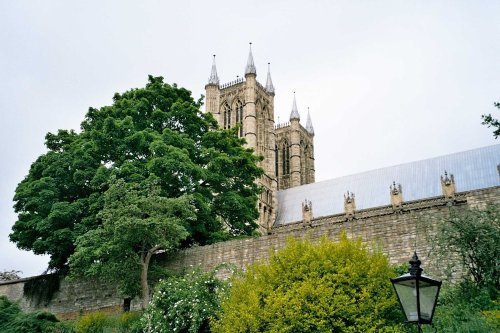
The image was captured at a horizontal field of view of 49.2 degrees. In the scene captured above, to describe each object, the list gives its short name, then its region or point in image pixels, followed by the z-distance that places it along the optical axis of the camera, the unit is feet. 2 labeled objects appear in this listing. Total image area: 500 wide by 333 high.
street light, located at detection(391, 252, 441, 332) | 21.77
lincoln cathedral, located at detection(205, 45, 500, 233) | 159.19
